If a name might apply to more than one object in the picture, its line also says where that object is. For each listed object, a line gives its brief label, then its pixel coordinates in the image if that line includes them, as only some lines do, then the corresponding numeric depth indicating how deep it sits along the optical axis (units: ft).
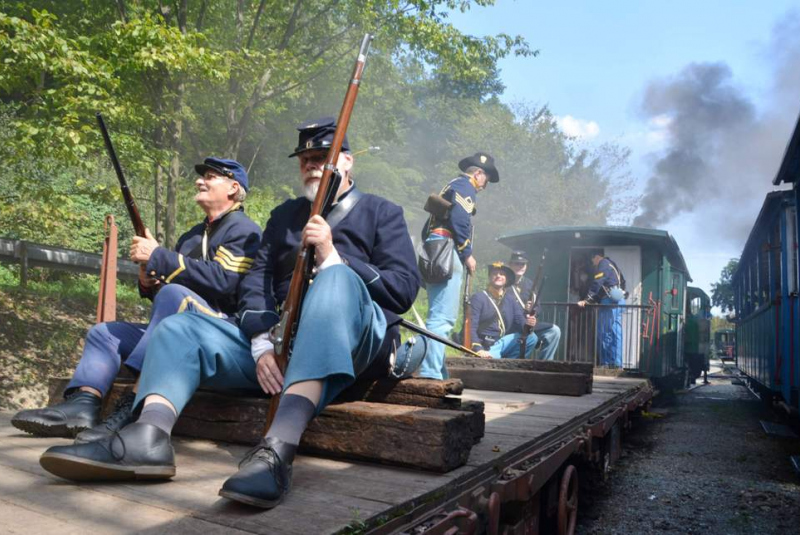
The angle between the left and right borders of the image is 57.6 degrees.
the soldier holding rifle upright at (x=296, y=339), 6.73
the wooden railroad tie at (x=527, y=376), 17.97
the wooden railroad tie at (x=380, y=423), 7.72
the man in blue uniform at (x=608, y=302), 36.73
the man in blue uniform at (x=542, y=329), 29.27
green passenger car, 37.19
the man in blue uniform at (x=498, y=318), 27.04
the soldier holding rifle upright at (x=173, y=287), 9.23
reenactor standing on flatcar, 17.26
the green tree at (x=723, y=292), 147.29
